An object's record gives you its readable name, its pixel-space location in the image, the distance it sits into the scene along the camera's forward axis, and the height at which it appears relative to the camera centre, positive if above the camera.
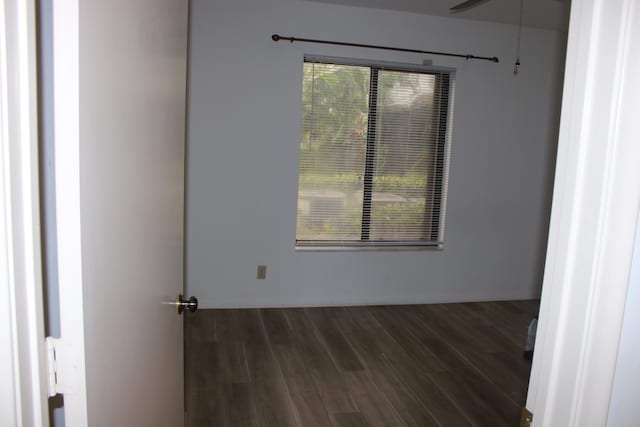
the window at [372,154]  4.08 +0.04
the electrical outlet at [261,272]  4.08 -1.03
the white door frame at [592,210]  0.76 -0.07
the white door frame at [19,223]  0.59 -0.11
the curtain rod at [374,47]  3.82 +0.94
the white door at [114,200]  0.67 -0.10
